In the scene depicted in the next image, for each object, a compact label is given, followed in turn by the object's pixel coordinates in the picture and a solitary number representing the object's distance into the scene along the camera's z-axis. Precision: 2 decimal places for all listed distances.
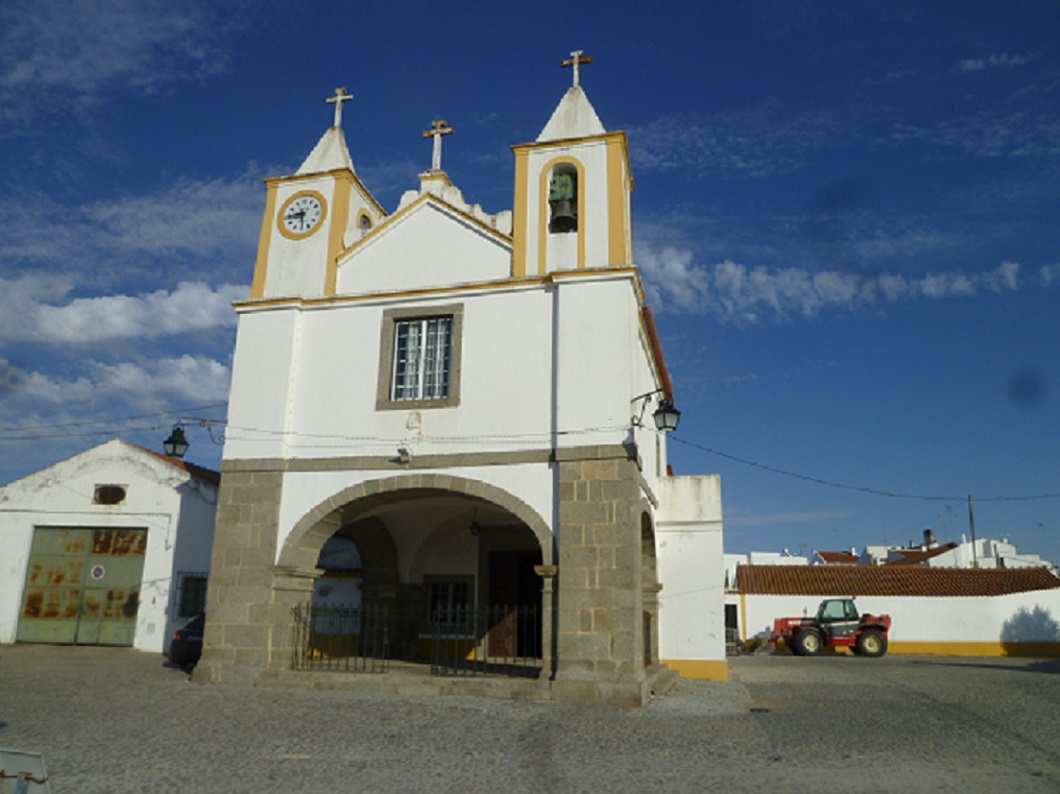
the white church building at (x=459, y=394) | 10.59
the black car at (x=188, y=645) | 14.15
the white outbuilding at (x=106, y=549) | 17.92
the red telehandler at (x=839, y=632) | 23.30
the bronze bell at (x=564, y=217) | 11.83
